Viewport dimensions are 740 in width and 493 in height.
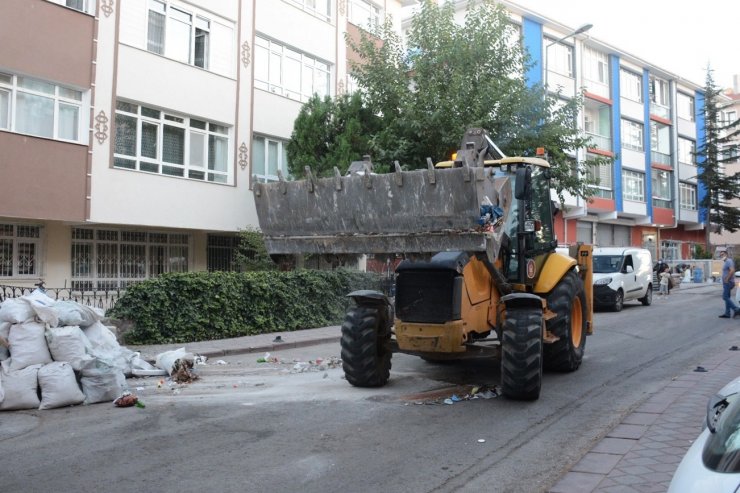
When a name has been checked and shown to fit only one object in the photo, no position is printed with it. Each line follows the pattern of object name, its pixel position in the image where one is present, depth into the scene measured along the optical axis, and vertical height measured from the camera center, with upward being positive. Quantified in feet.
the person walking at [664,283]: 87.38 -1.79
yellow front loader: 21.40 +0.62
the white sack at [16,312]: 25.08 -1.76
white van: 63.72 -0.64
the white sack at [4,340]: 24.76 -2.82
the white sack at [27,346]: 24.45 -3.04
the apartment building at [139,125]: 46.50 +12.08
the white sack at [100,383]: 24.77 -4.49
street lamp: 72.74 +27.73
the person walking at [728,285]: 55.26 -1.29
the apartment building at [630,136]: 114.21 +28.76
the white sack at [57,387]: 23.79 -4.50
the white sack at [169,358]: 30.86 -4.42
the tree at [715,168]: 150.41 +24.20
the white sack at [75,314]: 27.12 -2.03
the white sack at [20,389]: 23.36 -4.49
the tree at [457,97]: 53.52 +15.01
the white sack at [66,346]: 25.07 -3.09
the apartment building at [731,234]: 172.40 +10.67
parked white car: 7.61 -2.42
